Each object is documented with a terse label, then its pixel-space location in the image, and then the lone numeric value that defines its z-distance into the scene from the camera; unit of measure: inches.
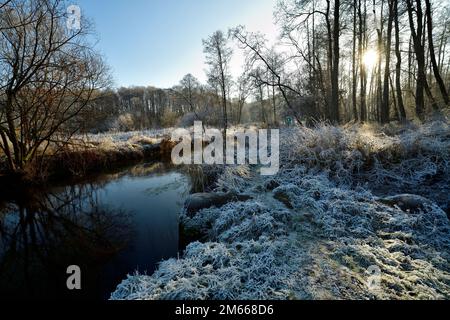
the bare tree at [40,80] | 272.1
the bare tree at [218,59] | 685.9
